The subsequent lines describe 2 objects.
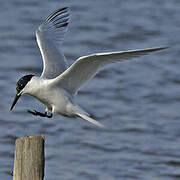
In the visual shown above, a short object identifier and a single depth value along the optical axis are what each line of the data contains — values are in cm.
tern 1184
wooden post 1052
